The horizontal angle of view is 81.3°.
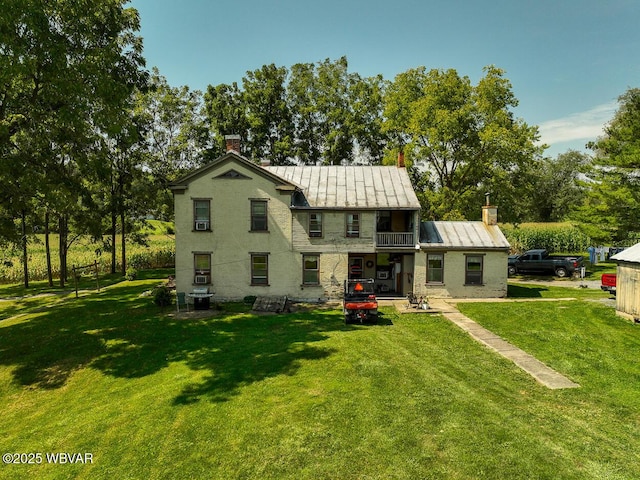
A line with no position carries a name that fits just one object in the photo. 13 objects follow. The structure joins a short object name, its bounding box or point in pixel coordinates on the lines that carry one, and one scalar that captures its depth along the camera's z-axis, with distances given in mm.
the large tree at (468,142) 32812
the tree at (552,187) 77875
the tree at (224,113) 44312
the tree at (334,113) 44250
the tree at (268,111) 45219
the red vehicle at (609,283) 23016
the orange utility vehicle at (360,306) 18750
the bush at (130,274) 32938
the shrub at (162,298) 22969
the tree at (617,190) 28234
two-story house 24156
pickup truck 31984
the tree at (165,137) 37000
